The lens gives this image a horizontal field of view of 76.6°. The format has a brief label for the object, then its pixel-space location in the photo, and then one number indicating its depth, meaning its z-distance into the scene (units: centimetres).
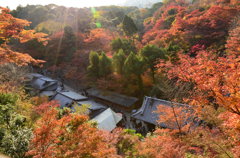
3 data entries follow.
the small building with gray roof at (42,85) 2289
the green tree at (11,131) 639
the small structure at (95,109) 1576
